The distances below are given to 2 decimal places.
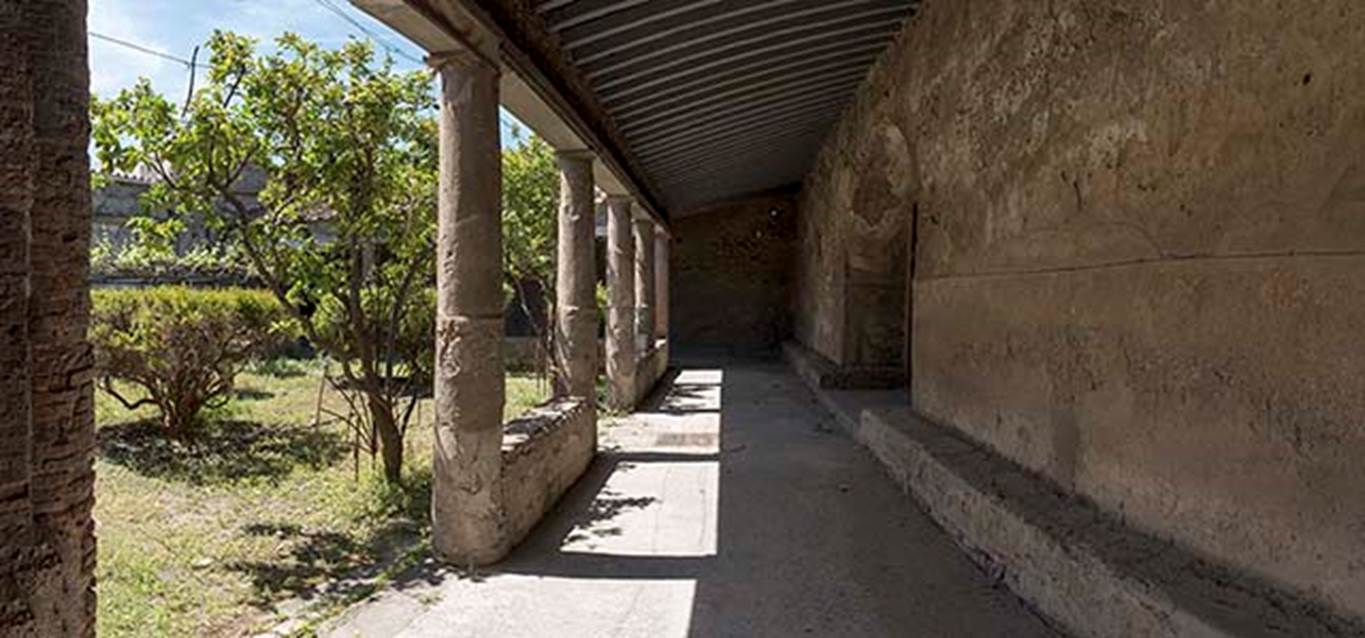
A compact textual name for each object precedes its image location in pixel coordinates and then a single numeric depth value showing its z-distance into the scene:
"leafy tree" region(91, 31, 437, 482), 5.48
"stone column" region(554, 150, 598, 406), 7.30
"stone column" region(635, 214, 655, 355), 12.47
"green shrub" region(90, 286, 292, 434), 8.27
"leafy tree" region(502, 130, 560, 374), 11.50
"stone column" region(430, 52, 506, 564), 4.19
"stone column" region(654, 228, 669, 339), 15.30
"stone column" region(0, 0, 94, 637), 1.68
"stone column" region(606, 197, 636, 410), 9.75
